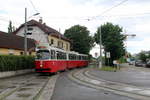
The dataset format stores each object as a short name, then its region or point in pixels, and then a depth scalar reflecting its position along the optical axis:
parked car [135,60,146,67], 37.02
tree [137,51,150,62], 49.52
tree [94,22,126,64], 29.51
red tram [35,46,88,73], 13.99
